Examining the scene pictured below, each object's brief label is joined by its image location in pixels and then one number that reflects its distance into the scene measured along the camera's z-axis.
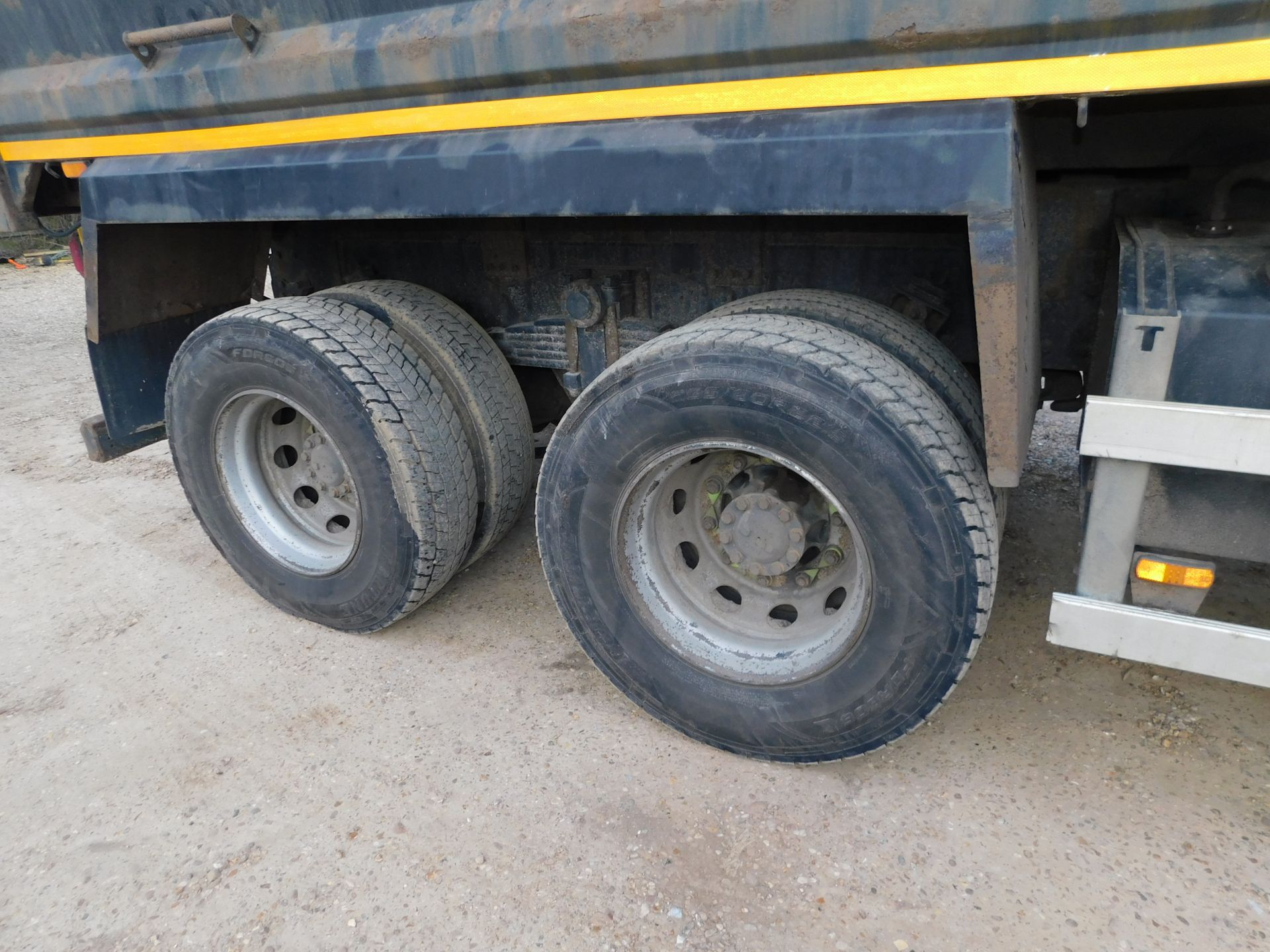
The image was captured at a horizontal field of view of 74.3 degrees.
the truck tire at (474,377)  2.87
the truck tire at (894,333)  2.22
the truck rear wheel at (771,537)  1.98
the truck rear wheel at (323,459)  2.68
